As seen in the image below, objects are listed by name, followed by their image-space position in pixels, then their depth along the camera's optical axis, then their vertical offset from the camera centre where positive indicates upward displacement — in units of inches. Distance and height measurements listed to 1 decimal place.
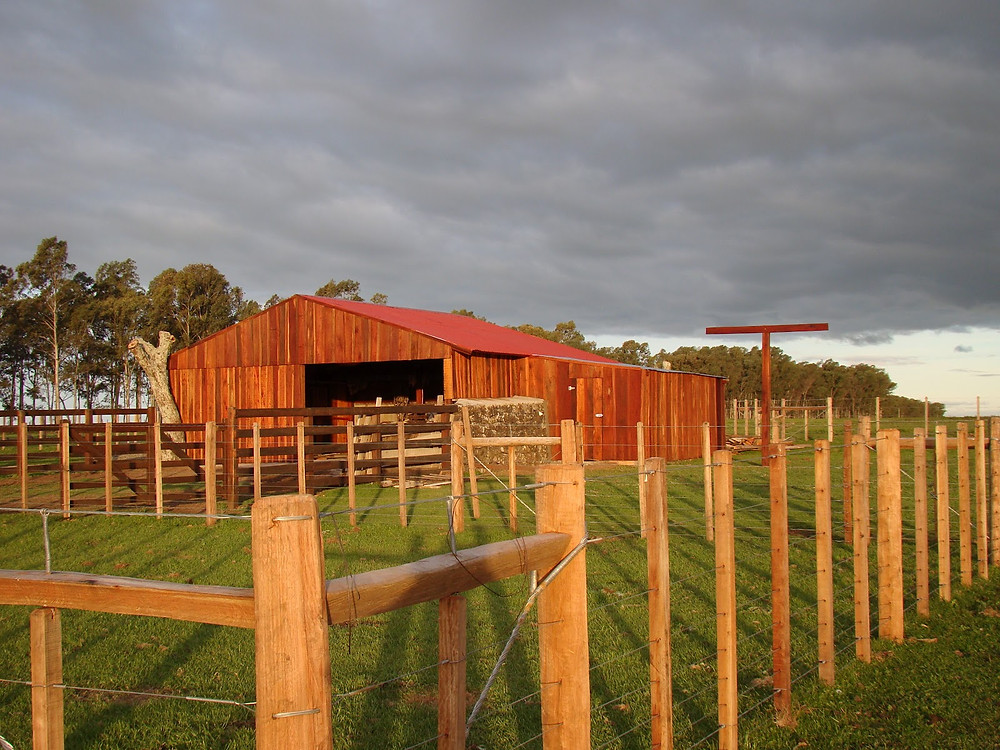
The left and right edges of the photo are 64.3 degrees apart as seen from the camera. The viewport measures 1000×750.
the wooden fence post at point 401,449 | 462.3 -40.2
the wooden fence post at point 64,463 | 506.5 -48.2
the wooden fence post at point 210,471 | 486.6 -53.0
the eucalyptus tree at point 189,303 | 1929.1 +205.5
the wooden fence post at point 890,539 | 243.9 -51.7
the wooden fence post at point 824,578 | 202.8 -52.4
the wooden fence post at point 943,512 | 290.0 -52.7
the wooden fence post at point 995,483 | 347.6 -49.1
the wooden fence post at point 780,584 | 180.4 -48.6
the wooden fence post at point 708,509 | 355.1 -60.5
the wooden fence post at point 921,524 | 273.9 -53.1
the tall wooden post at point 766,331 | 791.7 +44.2
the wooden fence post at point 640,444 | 397.2 -35.8
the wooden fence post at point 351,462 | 462.2 -47.9
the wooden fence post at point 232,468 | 527.2 -56.1
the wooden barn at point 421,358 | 874.3 +10.0
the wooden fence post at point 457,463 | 446.2 -46.8
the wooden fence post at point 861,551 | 222.5 -50.3
